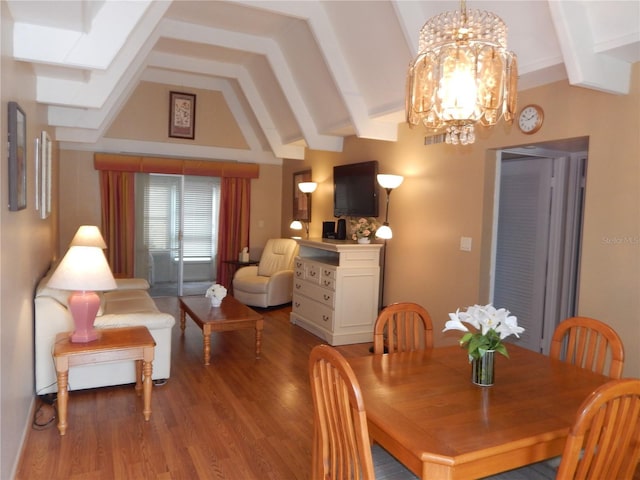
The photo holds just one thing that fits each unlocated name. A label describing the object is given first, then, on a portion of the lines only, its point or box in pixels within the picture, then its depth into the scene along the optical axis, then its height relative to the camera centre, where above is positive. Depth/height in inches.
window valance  264.7 +24.9
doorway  163.3 -6.0
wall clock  126.0 +27.8
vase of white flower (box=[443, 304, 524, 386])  73.9 -19.5
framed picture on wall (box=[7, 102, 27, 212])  86.8 +8.7
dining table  56.0 -27.3
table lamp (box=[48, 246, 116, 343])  108.9 -18.5
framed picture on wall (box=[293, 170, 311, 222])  267.9 +6.5
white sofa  125.3 -36.9
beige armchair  248.5 -38.0
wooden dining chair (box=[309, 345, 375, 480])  56.1 -27.0
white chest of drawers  187.2 -33.0
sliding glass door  280.4 -15.3
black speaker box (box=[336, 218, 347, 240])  219.1 -8.2
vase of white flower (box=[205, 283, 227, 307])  180.4 -33.4
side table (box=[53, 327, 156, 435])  109.4 -36.2
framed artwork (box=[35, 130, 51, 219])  132.6 +8.9
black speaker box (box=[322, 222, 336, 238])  227.5 -8.3
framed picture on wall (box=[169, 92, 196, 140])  281.7 +56.7
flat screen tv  200.5 +10.8
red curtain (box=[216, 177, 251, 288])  298.4 -7.9
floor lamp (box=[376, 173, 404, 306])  181.2 +11.5
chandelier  70.2 +22.1
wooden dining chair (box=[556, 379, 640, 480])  52.0 -24.8
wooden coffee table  161.0 -38.9
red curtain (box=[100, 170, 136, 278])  267.0 -7.5
